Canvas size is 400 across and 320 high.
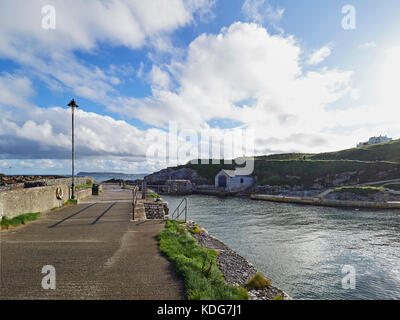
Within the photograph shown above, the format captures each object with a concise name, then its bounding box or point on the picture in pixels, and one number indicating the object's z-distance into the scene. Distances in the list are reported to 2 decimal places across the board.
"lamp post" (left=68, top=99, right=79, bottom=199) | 19.50
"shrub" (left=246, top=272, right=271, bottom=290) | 8.41
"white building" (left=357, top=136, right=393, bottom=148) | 159.00
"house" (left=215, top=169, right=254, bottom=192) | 74.31
